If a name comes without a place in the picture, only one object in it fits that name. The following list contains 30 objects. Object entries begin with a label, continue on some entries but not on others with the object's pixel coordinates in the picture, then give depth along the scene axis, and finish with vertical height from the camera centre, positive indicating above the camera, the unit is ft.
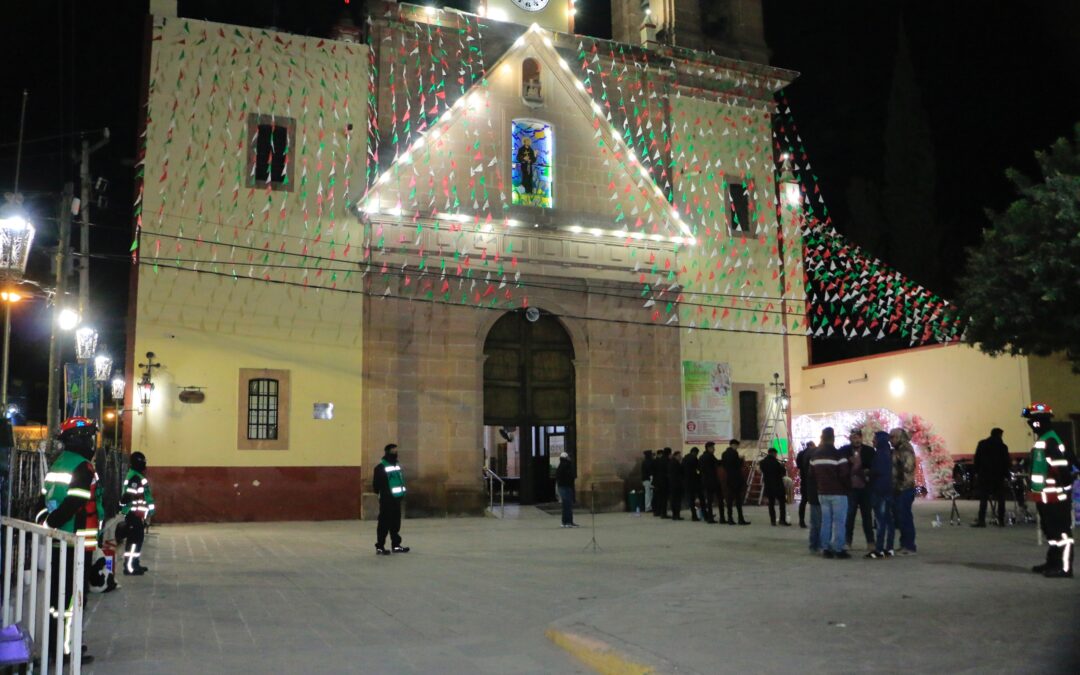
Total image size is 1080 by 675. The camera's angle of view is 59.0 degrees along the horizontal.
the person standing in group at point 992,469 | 56.80 -1.57
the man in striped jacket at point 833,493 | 43.83 -2.19
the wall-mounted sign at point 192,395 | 69.41 +4.26
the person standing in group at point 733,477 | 65.31 -2.08
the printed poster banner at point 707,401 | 85.92 +4.13
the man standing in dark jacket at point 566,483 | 65.00 -2.33
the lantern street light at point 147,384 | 67.72 +4.97
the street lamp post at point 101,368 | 81.82 +7.57
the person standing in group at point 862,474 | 45.09 -1.38
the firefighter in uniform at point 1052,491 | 34.50 -1.84
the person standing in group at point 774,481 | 63.52 -2.32
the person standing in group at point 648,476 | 77.82 -2.34
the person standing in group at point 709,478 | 67.00 -2.19
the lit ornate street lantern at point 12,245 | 36.68 +8.10
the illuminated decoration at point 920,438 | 82.43 +0.50
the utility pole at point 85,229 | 70.31 +17.81
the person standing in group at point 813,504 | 46.29 -2.87
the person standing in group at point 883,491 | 44.14 -2.17
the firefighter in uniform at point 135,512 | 39.99 -2.42
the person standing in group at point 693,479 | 69.10 -2.30
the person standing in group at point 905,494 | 44.96 -2.34
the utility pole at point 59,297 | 58.44 +9.80
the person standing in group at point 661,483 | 73.61 -2.74
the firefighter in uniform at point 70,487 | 24.47 -0.83
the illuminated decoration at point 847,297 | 87.40 +13.73
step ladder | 86.58 +1.37
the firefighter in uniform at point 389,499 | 48.80 -2.44
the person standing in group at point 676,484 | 71.00 -2.72
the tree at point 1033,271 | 59.57 +11.30
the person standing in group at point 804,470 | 50.55 -1.44
